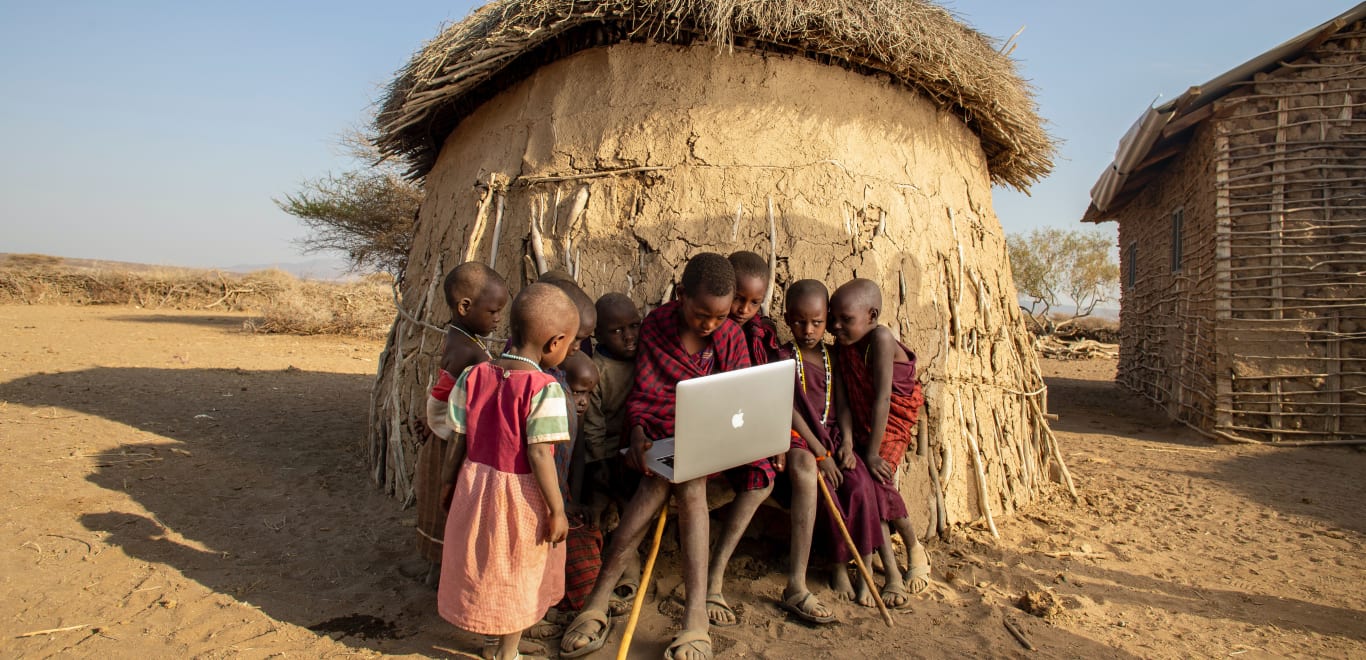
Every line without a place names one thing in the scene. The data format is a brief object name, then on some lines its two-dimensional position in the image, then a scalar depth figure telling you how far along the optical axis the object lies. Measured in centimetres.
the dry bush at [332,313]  1443
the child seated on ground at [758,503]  285
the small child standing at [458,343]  304
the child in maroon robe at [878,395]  330
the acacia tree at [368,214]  1495
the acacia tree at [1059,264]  2783
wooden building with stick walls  651
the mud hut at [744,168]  380
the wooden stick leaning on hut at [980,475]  396
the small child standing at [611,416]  313
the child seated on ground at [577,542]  274
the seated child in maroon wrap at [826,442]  312
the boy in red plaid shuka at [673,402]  261
